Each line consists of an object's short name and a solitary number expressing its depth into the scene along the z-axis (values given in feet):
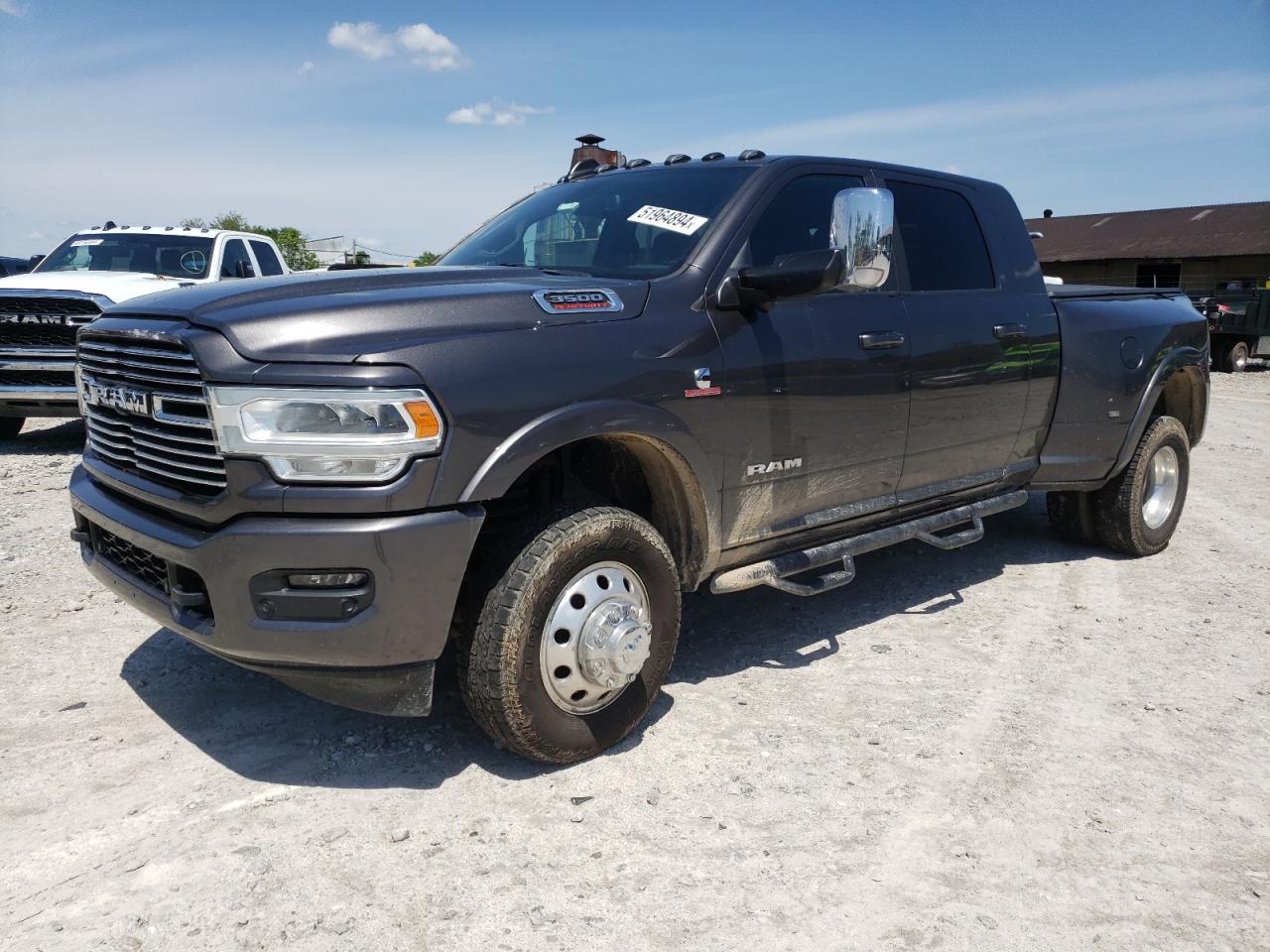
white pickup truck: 26.86
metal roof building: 99.91
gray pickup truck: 8.60
